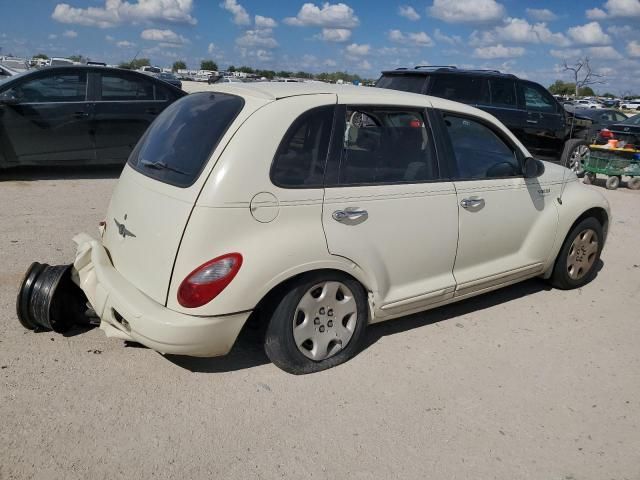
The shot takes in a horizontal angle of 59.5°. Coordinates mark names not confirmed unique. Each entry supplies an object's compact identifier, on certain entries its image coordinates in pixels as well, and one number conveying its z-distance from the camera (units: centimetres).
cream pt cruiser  295
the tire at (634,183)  1059
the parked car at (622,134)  1102
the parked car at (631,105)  6362
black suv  909
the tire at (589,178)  1103
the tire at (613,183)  1046
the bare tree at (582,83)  6649
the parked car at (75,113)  790
